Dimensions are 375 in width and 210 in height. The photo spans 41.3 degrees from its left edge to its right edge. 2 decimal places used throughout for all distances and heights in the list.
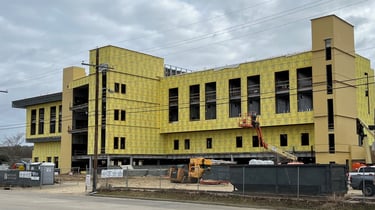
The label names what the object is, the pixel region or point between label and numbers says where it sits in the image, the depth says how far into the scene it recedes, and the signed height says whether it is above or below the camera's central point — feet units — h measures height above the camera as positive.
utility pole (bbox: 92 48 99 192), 129.90 +1.14
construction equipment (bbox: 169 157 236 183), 171.12 -6.26
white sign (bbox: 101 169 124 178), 163.98 -6.76
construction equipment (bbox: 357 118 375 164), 206.28 +9.68
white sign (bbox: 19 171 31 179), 164.76 -6.86
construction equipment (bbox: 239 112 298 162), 192.54 +7.68
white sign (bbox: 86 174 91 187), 138.10 -7.24
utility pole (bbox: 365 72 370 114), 225.15 +25.89
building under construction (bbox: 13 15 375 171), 201.16 +21.90
